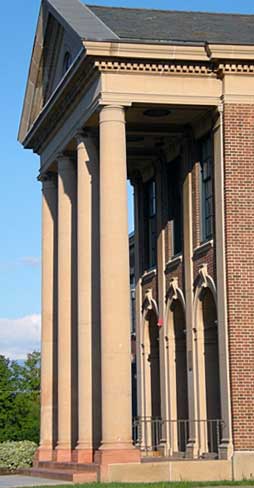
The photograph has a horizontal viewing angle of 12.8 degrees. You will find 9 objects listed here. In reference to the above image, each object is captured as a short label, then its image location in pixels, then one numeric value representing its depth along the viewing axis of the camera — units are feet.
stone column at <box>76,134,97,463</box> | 96.73
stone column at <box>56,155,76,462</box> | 109.19
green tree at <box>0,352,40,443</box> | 237.06
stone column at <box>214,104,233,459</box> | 89.10
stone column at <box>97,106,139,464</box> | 86.43
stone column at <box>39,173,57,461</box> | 117.91
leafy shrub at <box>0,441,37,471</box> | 124.67
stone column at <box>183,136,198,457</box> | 101.30
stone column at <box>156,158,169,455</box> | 112.37
